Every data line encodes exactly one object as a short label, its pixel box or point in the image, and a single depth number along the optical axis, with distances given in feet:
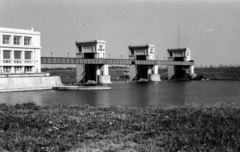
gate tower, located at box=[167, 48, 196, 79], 481.87
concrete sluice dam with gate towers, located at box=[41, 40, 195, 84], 362.12
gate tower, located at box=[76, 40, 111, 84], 369.09
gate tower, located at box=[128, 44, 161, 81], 426.51
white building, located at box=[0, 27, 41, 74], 247.09
